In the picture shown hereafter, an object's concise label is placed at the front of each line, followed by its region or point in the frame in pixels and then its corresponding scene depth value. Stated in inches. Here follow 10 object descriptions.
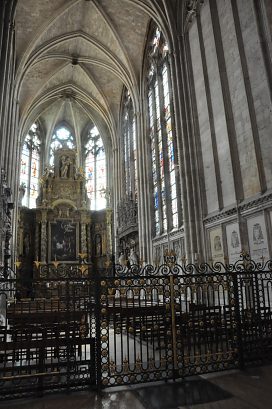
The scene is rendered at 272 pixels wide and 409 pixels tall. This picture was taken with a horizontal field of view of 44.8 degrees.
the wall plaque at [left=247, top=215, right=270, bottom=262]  398.6
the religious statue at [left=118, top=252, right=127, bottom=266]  862.0
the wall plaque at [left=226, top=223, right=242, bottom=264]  451.9
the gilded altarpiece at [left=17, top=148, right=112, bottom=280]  1081.2
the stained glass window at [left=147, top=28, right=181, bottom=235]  727.1
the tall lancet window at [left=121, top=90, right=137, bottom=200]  995.3
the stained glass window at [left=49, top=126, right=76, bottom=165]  1304.1
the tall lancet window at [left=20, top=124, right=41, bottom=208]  1213.1
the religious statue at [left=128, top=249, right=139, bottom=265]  826.2
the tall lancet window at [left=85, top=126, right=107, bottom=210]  1270.9
